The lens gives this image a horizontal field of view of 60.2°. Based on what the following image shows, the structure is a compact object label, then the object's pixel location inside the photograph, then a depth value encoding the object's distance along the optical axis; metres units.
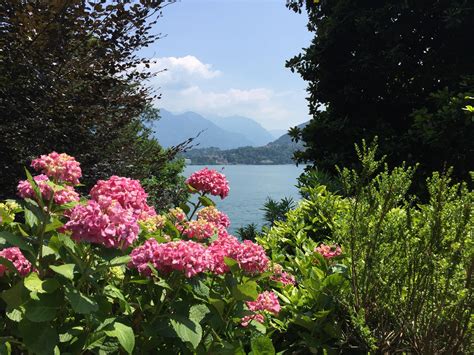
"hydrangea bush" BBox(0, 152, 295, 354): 1.86
